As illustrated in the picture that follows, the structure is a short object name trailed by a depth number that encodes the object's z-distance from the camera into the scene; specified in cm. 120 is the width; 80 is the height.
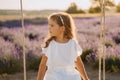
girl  150
